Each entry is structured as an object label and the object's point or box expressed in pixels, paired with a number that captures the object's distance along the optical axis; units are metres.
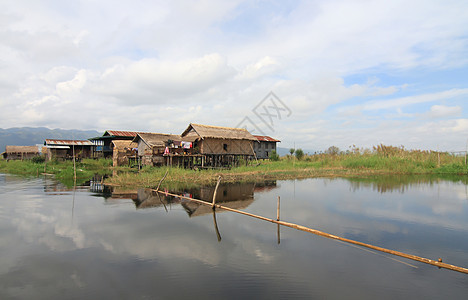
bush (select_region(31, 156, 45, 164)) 29.05
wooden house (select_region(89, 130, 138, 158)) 32.81
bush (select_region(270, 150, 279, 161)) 32.11
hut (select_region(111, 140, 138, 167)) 28.64
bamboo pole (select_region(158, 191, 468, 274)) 4.75
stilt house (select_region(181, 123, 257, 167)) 21.98
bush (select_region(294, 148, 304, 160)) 32.53
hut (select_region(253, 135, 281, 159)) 36.41
